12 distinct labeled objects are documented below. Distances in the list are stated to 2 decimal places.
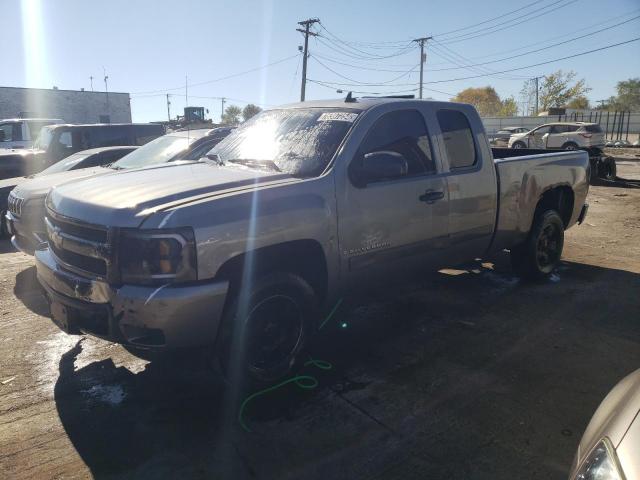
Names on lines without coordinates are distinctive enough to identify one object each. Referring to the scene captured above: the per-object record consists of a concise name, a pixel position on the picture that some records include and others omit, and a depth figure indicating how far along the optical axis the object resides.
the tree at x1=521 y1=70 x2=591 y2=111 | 78.25
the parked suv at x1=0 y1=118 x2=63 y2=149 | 16.70
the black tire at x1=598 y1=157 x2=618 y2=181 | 15.55
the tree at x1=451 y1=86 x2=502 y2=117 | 95.06
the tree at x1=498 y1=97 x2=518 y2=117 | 94.38
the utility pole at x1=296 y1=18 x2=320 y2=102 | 38.78
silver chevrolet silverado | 2.96
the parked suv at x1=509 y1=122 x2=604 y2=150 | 23.44
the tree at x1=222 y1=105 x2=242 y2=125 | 101.69
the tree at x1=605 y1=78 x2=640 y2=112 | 68.00
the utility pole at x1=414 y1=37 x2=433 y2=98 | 53.53
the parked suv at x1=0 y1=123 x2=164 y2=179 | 10.25
